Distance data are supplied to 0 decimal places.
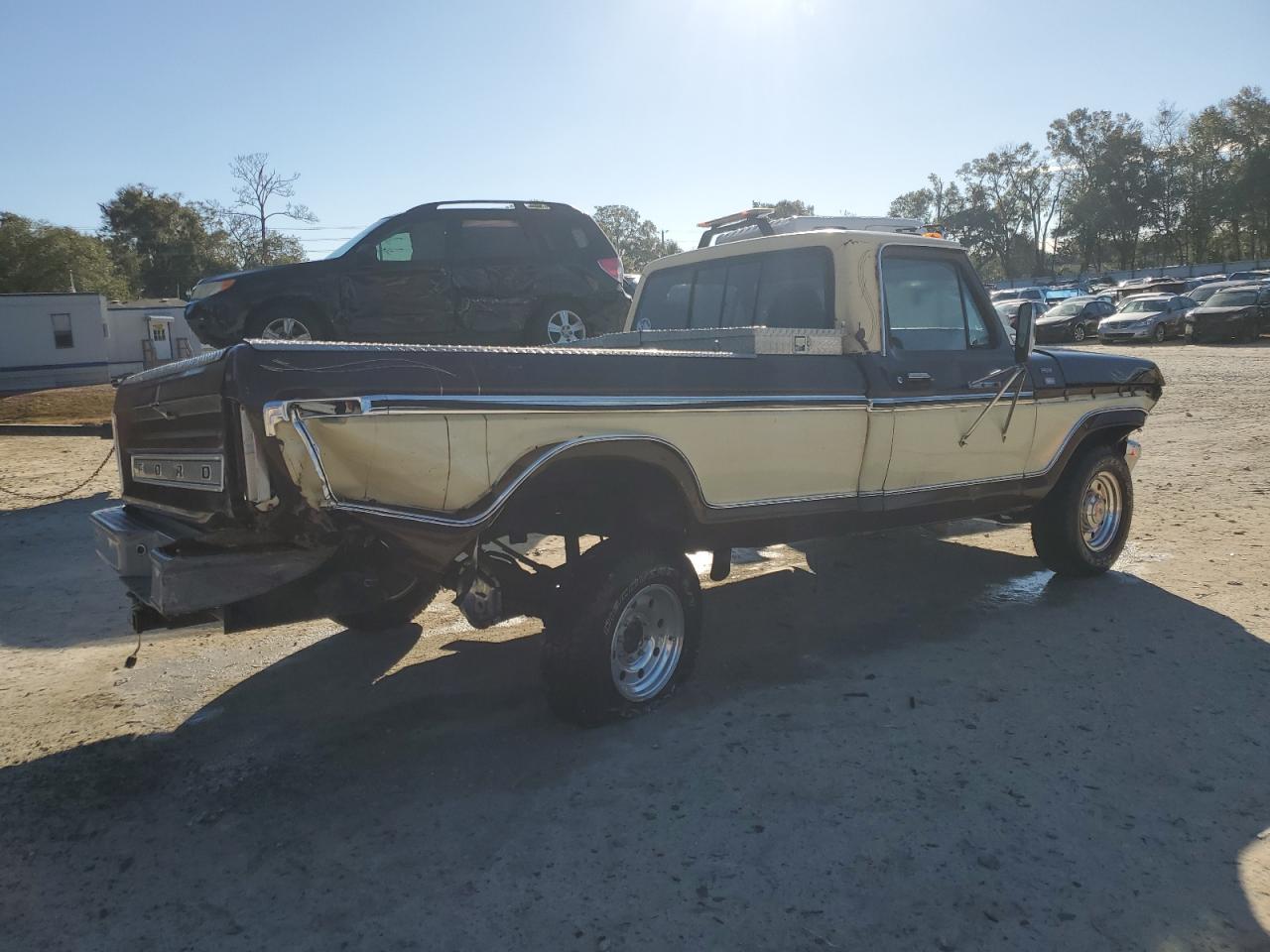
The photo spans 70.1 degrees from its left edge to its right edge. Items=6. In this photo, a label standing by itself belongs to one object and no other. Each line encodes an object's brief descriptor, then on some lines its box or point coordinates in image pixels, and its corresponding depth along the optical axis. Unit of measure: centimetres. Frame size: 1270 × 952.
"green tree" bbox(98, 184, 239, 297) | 5784
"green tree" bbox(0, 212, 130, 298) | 4097
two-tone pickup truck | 287
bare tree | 4356
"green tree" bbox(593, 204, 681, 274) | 10169
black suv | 816
